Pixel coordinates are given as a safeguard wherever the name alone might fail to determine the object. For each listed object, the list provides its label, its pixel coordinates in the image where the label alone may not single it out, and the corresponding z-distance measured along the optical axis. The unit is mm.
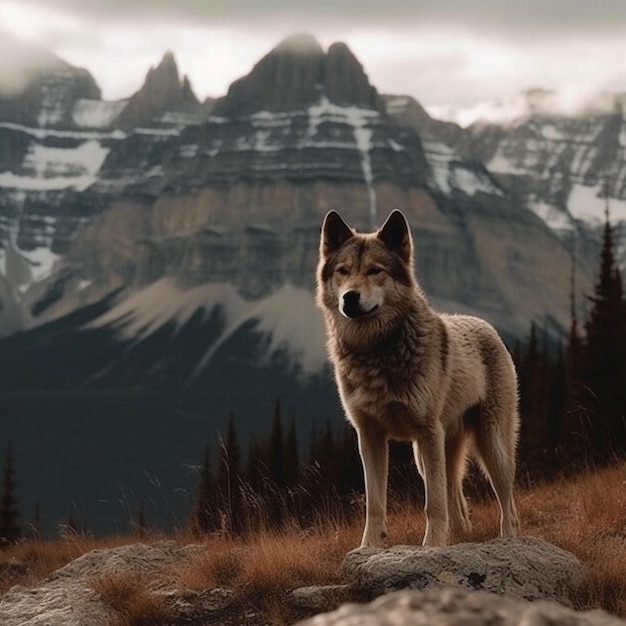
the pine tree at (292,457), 59988
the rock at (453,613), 2838
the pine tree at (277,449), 61703
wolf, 10414
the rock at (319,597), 9211
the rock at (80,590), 9805
